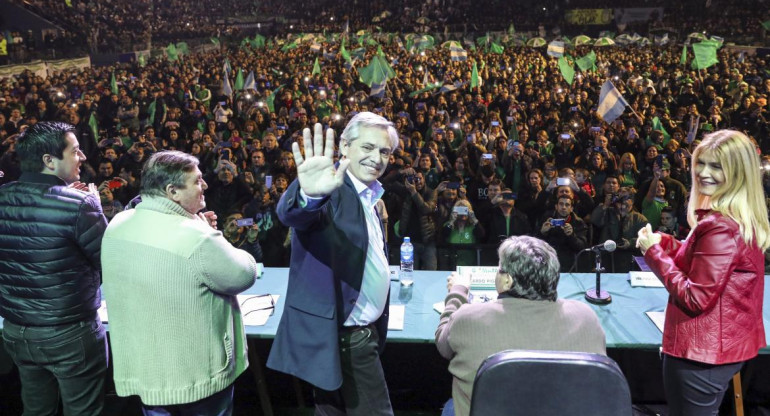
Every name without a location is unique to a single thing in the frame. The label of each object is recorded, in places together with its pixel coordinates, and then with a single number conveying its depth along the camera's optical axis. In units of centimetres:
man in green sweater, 195
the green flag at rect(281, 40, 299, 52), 1916
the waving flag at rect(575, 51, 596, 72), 1213
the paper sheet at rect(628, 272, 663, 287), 346
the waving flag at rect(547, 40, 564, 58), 1324
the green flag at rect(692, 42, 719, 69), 1111
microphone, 287
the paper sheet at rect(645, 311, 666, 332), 290
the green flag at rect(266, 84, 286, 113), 1135
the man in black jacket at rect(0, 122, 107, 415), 233
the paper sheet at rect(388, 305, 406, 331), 289
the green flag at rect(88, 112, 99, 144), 912
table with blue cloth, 288
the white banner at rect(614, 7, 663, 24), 3334
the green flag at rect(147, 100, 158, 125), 1062
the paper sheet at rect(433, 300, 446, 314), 308
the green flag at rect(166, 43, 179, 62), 1695
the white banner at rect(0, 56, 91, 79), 1792
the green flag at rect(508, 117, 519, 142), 903
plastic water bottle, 348
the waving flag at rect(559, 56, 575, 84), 1080
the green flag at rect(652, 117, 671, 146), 834
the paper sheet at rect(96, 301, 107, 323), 301
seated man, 182
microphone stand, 318
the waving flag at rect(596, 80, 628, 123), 712
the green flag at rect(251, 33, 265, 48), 2071
